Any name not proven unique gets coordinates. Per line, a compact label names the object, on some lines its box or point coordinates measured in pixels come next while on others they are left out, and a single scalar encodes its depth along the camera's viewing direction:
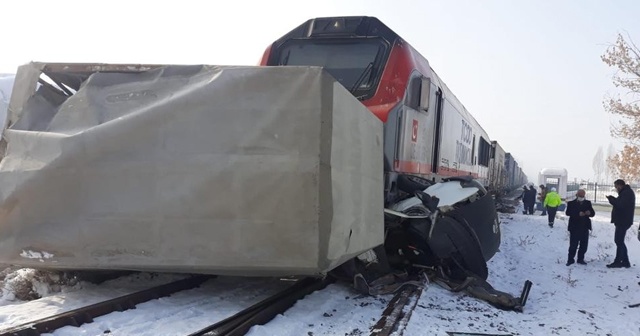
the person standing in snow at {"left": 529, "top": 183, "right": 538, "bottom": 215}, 23.45
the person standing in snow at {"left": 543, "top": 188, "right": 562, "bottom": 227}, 17.12
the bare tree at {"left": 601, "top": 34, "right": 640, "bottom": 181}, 21.19
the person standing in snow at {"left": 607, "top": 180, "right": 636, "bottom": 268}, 9.24
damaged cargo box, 4.19
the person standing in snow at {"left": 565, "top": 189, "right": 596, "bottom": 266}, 9.70
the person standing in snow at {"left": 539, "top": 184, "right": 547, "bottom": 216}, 23.78
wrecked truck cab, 6.33
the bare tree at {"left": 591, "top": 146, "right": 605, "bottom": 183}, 119.38
